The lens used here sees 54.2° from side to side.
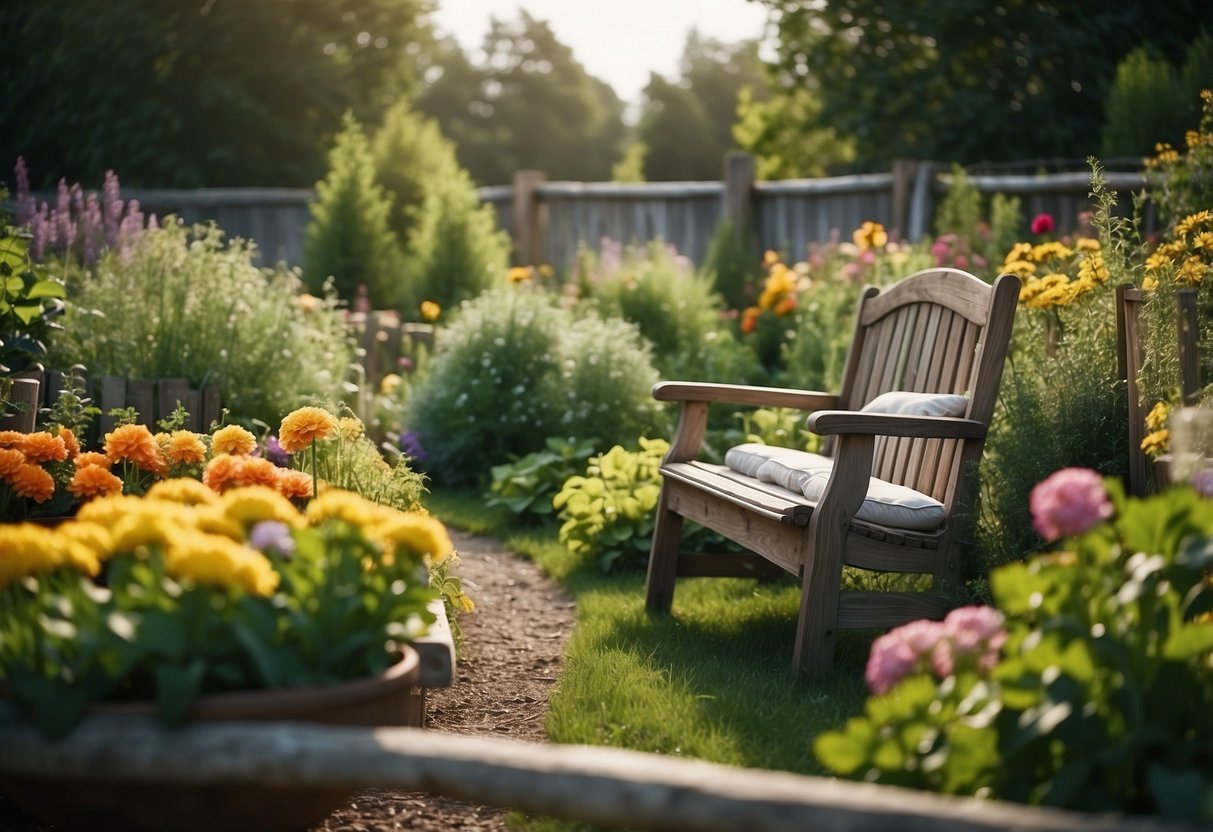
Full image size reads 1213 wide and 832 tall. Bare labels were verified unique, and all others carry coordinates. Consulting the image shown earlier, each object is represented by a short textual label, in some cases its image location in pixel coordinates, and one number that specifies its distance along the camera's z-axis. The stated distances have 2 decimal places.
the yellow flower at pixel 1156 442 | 2.76
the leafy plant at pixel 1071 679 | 1.86
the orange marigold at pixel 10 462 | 3.05
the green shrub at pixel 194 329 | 5.28
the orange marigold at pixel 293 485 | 3.06
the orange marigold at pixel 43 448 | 3.18
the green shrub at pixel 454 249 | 9.61
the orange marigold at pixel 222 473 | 2.89
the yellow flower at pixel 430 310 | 8.11
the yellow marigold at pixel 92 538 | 2.21
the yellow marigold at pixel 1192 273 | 3.26
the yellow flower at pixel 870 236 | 6.69
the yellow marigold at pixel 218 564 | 1.97
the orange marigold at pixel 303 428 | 3.17
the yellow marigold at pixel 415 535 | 2.19
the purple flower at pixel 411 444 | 6.52
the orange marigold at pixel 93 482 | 2.91
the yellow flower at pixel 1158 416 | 2.84
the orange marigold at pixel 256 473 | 2.92
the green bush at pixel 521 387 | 6.48
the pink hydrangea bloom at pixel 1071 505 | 1.95
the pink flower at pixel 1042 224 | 5.54
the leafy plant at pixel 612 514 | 4.92
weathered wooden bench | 3.33
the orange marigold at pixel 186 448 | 3.22
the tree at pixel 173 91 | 18.75
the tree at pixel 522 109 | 36.84
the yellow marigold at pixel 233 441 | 3.19
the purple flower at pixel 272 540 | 2.16
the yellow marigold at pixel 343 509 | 2.24
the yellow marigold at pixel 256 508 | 2.30
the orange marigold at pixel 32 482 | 3.08
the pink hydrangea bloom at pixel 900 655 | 2.05
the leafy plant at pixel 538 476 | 5.85
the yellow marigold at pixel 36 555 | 2.13
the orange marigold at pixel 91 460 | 3.09
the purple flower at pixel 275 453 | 4.34
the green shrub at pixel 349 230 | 10.45
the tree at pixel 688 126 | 35.03
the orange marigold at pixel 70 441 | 3.37
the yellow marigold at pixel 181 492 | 2.49
